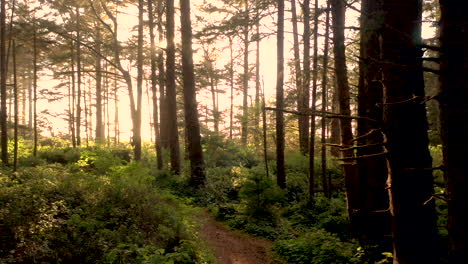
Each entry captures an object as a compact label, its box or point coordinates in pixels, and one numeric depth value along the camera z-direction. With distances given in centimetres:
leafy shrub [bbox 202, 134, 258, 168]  1948
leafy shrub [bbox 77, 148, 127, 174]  1299
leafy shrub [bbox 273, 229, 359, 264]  683
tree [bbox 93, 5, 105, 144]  2450
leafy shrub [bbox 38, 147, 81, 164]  1798
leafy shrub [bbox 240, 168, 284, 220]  1082
